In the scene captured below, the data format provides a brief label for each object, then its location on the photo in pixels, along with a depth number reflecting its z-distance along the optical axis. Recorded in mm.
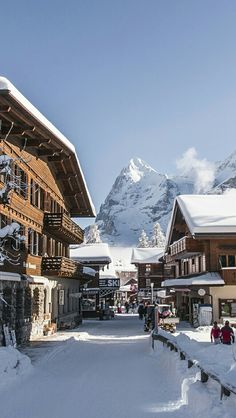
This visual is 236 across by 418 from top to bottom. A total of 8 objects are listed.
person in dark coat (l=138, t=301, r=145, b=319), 44331
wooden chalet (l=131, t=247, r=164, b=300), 78875
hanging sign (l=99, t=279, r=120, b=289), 52031
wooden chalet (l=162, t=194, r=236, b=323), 32750
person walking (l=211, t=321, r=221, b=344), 19797
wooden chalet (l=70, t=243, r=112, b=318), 52781
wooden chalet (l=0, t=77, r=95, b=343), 20734
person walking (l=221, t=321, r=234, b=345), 18531
